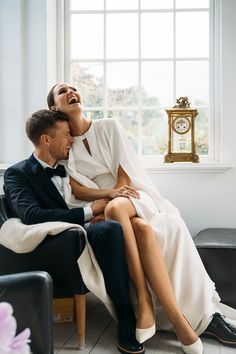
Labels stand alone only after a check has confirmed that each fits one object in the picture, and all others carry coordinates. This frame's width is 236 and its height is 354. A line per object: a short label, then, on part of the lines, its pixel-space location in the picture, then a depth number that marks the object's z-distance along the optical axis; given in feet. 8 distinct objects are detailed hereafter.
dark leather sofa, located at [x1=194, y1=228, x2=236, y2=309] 8.45
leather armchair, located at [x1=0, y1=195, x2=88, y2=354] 7.02
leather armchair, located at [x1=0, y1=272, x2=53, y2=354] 3.10
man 7.07
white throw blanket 7.06
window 11.66
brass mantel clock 11.07
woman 7.07
